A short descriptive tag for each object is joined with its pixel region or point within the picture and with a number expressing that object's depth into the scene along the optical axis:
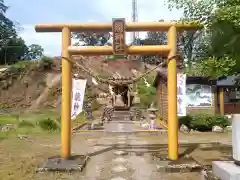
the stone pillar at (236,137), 3.22
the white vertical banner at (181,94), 8.31
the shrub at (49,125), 10.39
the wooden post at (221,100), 14.25
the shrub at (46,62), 27.53
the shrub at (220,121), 10.82
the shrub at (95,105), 22.90
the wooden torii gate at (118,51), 5.13
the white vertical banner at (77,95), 8.34
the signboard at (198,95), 14.04
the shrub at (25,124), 11.02
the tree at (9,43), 34.01
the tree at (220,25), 3.63
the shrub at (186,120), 11.21
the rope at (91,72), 5.21
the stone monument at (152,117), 10.44
